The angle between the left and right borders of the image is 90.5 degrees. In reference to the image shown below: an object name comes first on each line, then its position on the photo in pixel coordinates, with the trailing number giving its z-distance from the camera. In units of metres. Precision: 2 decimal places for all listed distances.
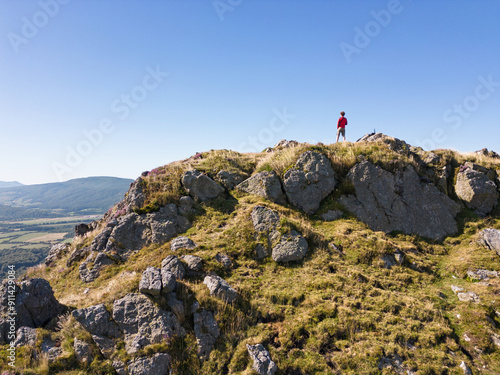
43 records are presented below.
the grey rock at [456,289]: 12.58
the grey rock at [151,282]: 10.57
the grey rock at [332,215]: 18.08
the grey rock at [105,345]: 9.28
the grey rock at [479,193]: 19.47
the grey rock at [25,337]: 9.48
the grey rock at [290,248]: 14.00
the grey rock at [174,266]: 12.11
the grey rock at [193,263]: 12.70
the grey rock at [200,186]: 19.88
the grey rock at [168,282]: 10.77
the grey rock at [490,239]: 15.33
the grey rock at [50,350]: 9.06
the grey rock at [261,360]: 8.48
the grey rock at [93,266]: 15.23
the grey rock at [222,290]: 10.94
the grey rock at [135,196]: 19.42
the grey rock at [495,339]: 9.59
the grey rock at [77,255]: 17.50
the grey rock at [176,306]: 10.24
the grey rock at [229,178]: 21.13
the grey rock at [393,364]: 8.56
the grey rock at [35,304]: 10.55
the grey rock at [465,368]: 8.44
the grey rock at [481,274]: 13.40
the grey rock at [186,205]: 18.51
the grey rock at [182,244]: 14.69
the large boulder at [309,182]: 19.09
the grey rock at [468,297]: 11.81
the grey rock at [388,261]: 14.05
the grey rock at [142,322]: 9.53
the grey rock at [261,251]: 14.42
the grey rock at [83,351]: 9.10
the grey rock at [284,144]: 26.33
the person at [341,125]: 24.95
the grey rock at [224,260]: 13.52
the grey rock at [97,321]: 9.81
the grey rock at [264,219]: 15.61
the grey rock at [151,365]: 8.73
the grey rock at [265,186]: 19.30
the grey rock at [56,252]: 20.09
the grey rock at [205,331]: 9.38
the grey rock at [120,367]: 8.84
